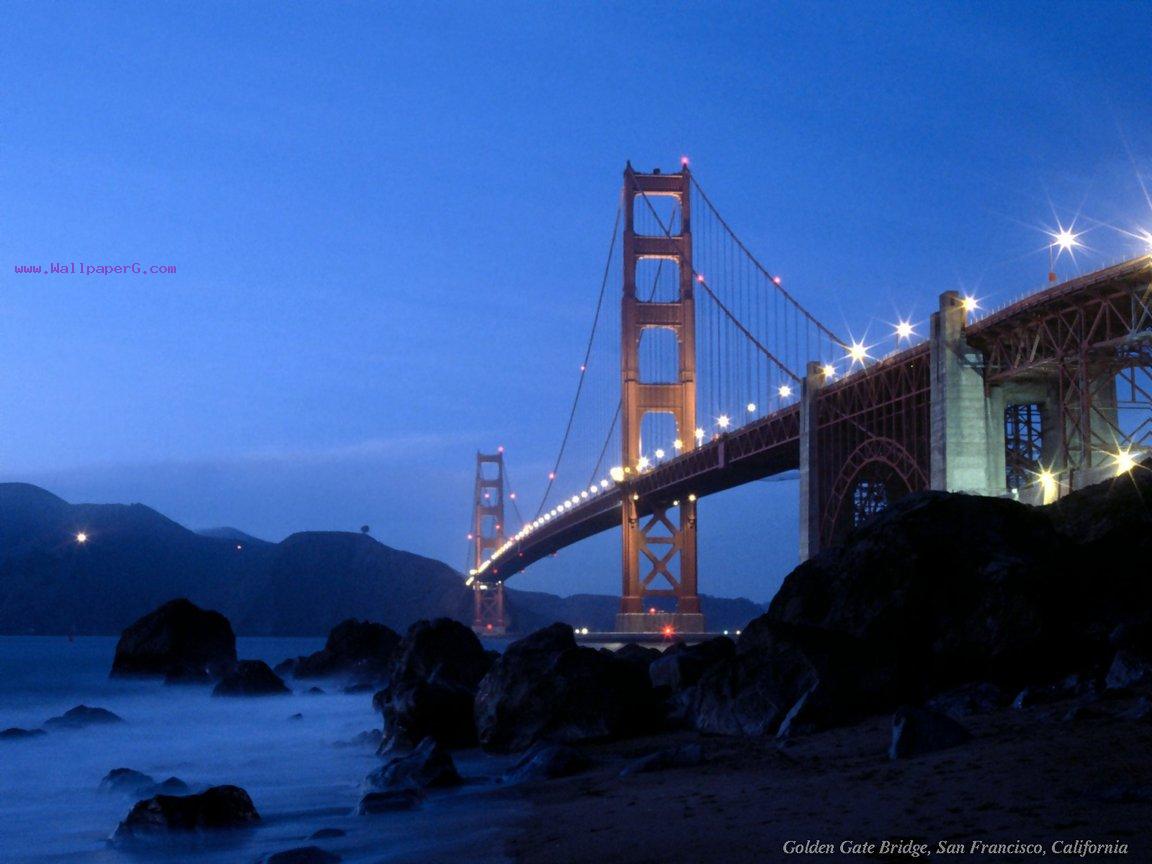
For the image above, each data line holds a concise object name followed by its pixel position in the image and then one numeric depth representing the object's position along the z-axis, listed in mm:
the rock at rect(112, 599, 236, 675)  32969
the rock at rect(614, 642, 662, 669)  16769
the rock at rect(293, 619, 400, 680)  33188
